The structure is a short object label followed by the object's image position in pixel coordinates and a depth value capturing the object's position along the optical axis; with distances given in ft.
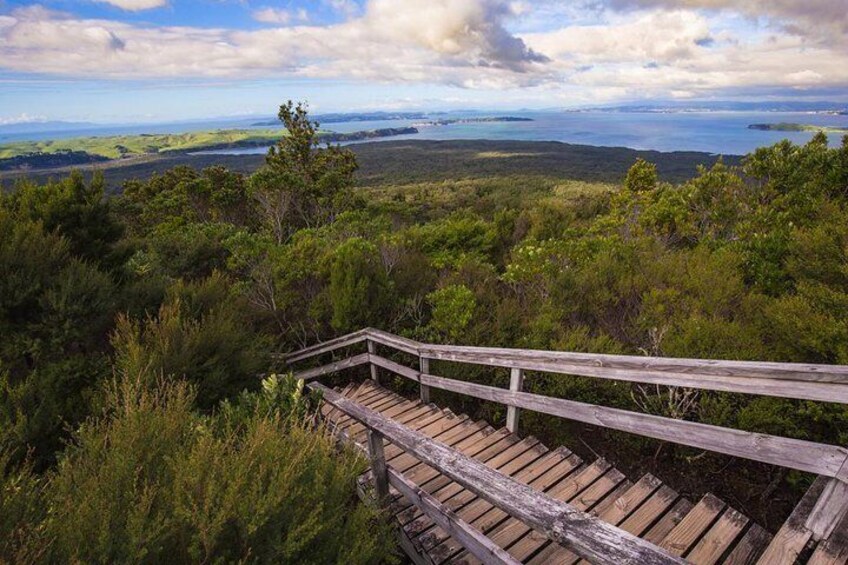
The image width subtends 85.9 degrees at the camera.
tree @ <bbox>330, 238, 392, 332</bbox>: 25.49
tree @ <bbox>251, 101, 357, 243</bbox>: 60.80
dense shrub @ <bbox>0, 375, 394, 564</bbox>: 5.82
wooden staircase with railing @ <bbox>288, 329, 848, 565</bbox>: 6.22
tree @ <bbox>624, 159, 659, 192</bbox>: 64.23
